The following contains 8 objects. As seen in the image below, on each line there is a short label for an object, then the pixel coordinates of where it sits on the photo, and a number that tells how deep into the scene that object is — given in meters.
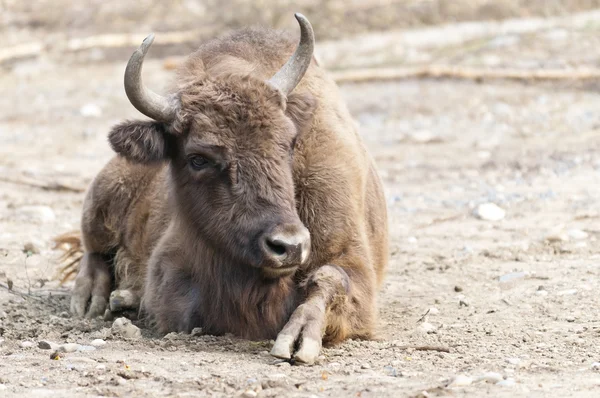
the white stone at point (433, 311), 14.49
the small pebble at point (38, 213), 20.99
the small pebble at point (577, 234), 17.83
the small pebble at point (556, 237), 17.81
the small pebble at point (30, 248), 18.38
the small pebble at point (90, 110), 33.87
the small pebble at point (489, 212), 20.03
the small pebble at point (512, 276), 15.88
